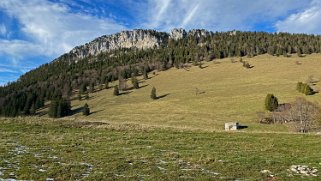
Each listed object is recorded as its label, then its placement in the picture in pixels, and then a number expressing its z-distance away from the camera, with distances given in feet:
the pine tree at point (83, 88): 620.28
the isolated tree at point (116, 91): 517.14
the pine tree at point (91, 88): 599.98
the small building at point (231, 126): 233.76
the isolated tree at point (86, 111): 420.77
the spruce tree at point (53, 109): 457.68
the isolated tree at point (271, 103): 330.38
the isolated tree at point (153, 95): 456.16
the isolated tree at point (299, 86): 381.95
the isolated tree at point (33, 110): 535.19
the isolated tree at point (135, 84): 552.00
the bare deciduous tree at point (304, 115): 229.66
